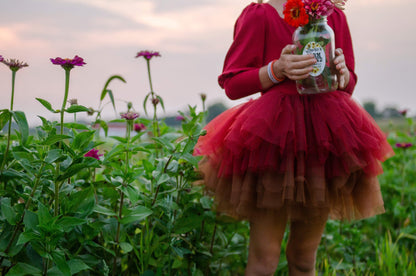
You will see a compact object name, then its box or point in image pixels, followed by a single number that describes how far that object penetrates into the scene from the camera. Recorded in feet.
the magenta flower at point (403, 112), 9.16
